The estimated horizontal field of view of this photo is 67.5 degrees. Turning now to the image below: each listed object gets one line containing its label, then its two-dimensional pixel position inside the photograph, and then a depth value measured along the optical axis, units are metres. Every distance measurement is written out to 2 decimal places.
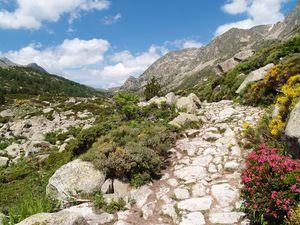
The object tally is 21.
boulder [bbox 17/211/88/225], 5.35
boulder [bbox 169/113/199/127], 11.39
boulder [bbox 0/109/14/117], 32.25
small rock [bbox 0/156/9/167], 16.52
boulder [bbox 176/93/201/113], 14.51
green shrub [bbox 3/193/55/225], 6.67
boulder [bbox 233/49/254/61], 31.31
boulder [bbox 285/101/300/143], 6.10
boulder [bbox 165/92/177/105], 16.30
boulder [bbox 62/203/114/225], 6.23
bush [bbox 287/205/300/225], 4.59
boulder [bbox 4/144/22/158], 18.34
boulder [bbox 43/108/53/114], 31.30
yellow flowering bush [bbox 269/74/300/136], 7.66
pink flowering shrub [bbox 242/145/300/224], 5.03
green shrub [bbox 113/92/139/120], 13.91
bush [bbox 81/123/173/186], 7.76
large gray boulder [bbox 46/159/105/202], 7.51
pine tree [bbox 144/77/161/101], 26.69
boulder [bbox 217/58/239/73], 30.79
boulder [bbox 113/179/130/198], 7.27
